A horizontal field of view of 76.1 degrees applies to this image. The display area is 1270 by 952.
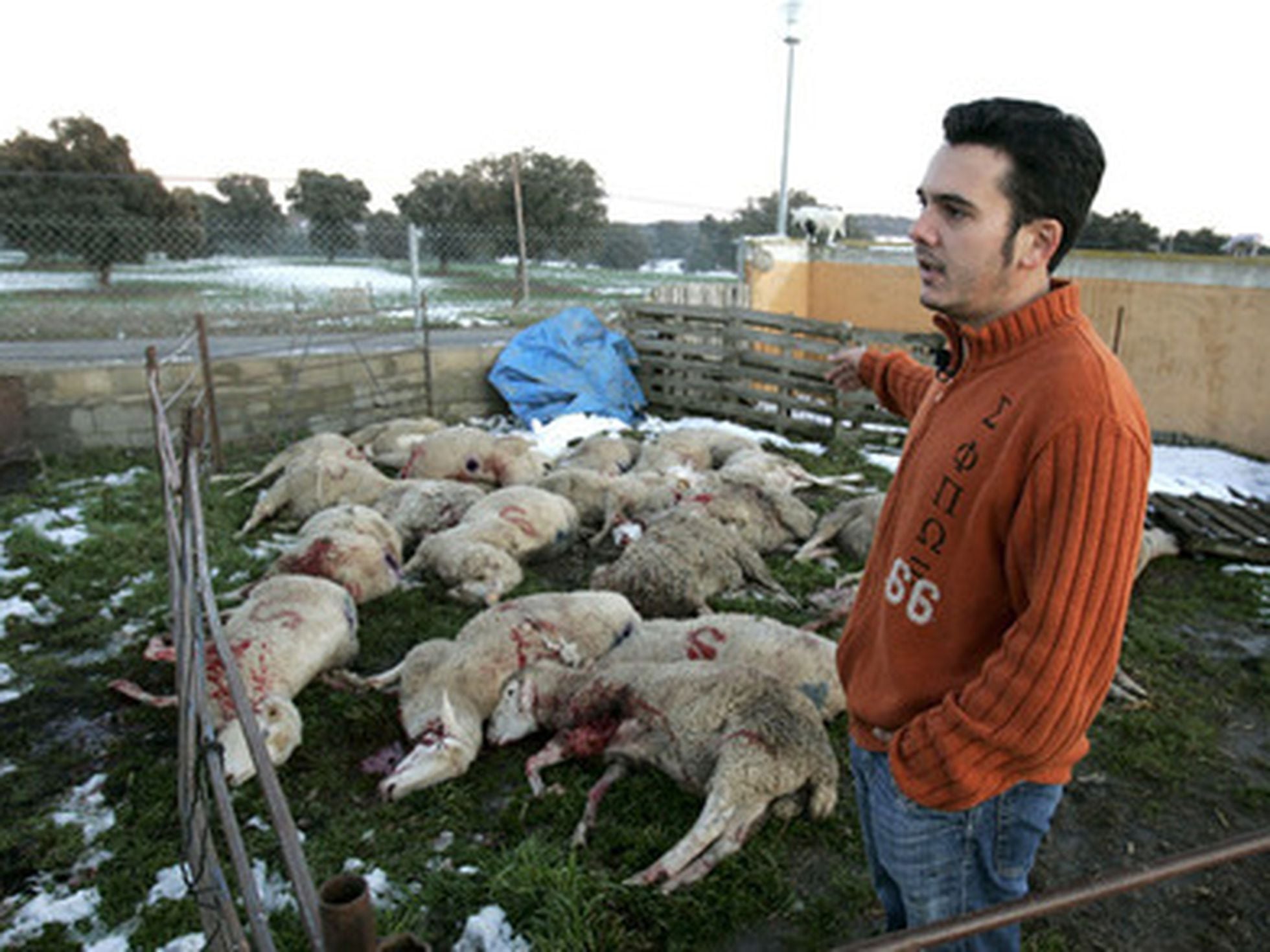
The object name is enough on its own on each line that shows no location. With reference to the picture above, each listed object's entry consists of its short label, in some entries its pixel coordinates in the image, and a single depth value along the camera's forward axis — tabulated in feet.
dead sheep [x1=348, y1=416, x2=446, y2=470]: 29.50
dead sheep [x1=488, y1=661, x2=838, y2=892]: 11.62
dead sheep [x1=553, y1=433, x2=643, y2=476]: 29.14
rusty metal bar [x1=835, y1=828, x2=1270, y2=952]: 4.23
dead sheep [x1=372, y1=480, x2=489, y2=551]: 23.09
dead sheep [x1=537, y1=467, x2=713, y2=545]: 24.41
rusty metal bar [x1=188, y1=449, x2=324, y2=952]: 5.33
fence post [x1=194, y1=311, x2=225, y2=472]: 28.19
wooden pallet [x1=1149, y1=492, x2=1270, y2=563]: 23.86
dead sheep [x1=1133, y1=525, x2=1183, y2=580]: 22.97
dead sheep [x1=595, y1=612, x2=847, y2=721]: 14.79
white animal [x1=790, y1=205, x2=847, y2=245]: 65.31
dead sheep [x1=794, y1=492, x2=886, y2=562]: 22.75
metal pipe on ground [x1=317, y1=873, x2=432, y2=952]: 4.52
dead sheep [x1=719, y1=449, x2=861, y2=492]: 27.58
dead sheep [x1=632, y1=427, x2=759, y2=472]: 28.66
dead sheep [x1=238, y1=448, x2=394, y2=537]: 24.30
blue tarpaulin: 39.06
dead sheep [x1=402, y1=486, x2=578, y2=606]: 19.74
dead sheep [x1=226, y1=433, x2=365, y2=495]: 26.94
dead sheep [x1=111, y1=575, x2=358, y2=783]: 13.51
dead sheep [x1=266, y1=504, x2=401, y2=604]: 18.86
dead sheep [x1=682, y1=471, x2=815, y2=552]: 23.08
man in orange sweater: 5.11
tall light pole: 54.70
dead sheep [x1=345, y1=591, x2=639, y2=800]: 13.21
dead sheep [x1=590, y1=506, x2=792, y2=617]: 18.98
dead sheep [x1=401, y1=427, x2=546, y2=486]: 27.17
